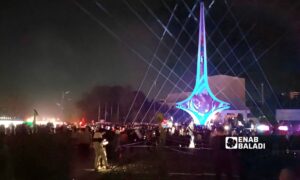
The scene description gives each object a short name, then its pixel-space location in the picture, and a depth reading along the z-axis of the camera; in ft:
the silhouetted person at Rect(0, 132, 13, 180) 15.47
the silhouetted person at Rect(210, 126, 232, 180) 24.90
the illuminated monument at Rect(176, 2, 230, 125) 138.88
